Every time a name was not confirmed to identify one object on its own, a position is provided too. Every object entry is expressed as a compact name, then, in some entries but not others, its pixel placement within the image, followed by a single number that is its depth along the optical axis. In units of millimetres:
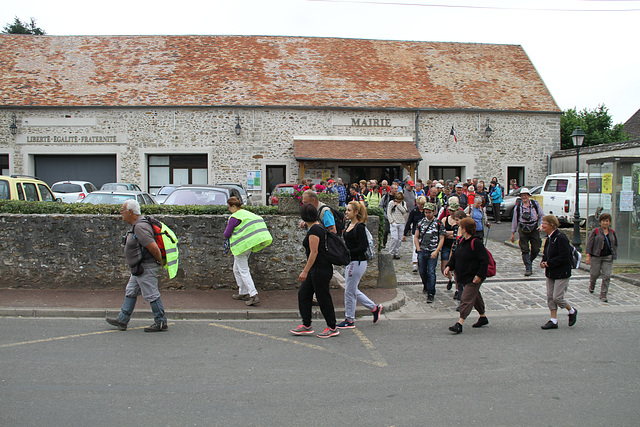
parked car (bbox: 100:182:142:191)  19719
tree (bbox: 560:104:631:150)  37500
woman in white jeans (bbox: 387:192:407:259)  11570
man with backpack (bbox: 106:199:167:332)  6391
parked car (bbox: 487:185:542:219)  20922
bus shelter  10773
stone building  22797
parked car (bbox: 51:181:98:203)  18547
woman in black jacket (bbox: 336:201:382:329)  6672
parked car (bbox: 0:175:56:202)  10359
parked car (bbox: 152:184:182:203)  15462
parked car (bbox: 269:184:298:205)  17016
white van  16891
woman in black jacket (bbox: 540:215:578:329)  6770
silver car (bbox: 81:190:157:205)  11734
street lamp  13003
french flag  23969
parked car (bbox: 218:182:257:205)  17116
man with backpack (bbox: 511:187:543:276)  10461
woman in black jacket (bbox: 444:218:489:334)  6590
